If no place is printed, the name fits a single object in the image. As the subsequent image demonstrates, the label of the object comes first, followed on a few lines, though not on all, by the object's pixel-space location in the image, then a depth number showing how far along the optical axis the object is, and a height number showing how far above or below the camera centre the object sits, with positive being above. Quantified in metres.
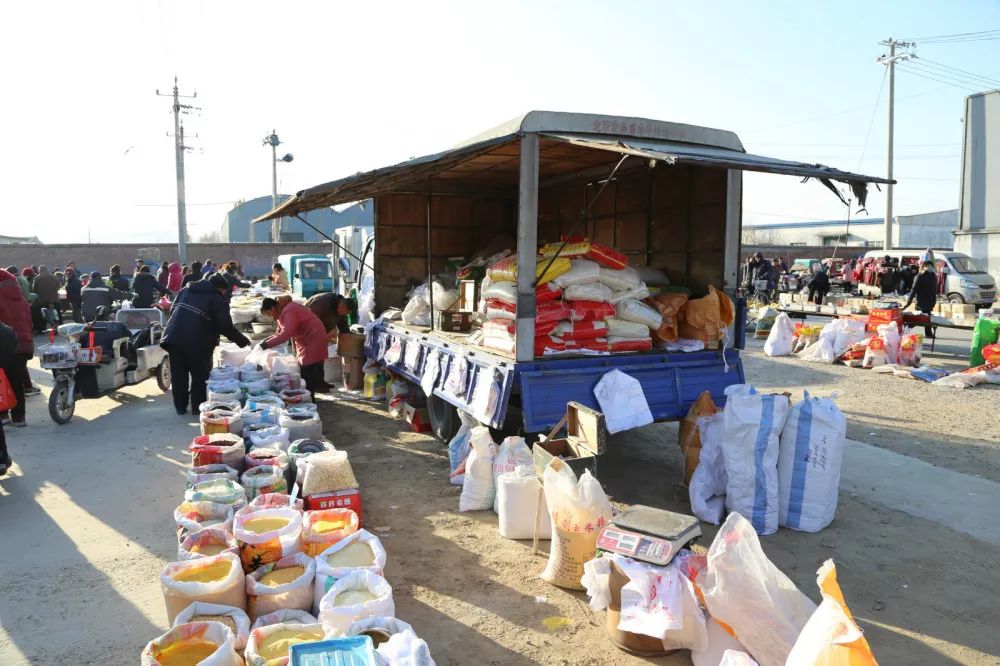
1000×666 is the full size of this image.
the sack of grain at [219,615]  2.63 -1.36
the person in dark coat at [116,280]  14.51 +0.31
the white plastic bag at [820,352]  10.84 -0.98
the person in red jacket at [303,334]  7.59 -0.48
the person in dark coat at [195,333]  7.07 -0.44
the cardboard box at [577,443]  4.16 -1.01
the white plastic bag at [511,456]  4.66 -1.18
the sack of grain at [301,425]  5.54 -1.14
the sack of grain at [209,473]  4.07 -1.16
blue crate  2.21 -1.26
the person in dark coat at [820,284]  18.48 +0.33
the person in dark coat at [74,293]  15.41 +0.00
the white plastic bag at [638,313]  5.38 -0.15
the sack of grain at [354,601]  2.66 -1.32
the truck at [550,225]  4.93 +0.82
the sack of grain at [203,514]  3.48 -1.21
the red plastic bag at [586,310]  5.22 -0.12
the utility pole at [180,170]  25.70 +5.18
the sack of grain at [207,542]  3.24 -1.27
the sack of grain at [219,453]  4.43 -1.10
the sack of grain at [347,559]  2.98 -1.30
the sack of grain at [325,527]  3.38 -1.28
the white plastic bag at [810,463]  4.29 -1.13
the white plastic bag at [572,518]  3.54 -1.24
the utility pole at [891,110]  26.23 +7.86
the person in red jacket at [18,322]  6.70 -0.31
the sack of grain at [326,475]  4.13 -1.18
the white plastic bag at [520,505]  4.23 -1.40
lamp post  39.94 +8.56
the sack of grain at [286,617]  2.79 -1.41
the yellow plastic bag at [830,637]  1.99 -1.09
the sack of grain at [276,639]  2.37 -1.36
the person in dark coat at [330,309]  9.26 -0.22
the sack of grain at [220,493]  3.68 -1.18
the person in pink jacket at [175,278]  15.61 +0.37
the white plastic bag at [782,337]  11.61 -0.76
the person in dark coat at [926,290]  12.85 +0.12
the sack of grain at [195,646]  2.37 -1.34
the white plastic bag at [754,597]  2.69 -1.28
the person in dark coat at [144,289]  11.76 +0.08
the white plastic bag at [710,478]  4.56 -1.32
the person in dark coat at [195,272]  14.76 +0.51
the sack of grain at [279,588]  2.94 -1.36
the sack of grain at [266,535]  3.17 -1.23
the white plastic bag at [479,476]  4.77 -1.35
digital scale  2.96 -1.14
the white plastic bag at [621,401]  4.95 -0.83
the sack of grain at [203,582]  2.80 -1.29
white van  18.42 +0.46
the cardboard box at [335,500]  4.06 -1.31
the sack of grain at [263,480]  4.05 -1.18
